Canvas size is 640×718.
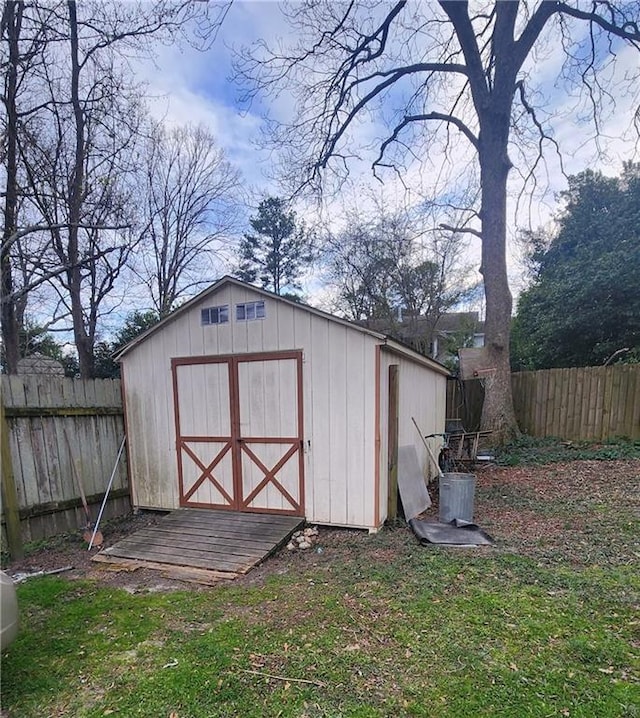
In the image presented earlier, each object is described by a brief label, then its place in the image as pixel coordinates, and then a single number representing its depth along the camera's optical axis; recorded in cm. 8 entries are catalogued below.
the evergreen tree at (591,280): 970
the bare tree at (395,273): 1476
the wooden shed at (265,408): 462
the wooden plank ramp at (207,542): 404
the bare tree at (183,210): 1320
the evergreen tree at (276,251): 1967
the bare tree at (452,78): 801
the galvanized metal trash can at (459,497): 463
